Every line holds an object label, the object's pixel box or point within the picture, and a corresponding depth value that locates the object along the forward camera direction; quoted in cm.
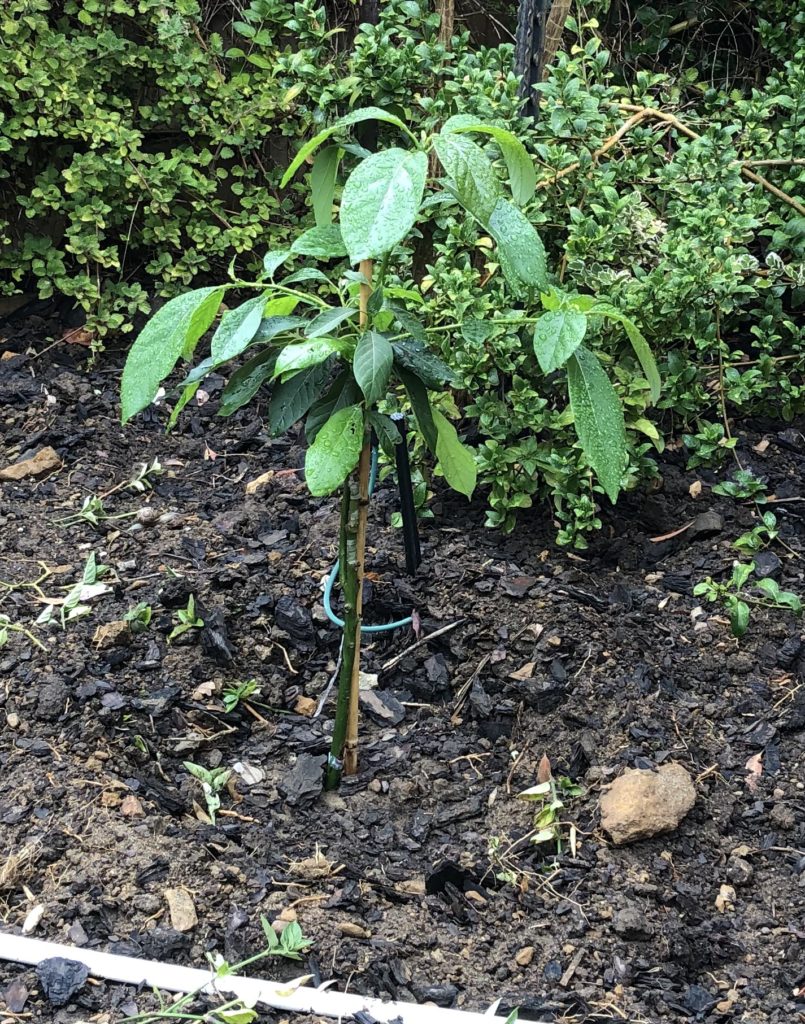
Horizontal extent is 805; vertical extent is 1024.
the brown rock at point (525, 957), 166
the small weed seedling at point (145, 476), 295
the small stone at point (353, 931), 166
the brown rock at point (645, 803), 186
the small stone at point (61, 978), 149
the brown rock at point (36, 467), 300
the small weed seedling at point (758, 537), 249
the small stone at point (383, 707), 220
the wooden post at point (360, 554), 155
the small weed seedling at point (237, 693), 213
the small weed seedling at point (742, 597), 225
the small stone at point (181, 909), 163
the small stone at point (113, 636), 223
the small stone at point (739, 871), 183
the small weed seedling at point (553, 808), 188
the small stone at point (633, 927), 170
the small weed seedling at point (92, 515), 279
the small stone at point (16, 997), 147
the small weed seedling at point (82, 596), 233
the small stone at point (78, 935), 159
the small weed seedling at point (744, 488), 263
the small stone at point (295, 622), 234
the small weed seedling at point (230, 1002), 146
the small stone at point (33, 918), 160
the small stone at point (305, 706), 221
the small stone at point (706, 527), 262
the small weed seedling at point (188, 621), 228
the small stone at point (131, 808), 184
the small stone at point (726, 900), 179
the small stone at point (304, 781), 196
